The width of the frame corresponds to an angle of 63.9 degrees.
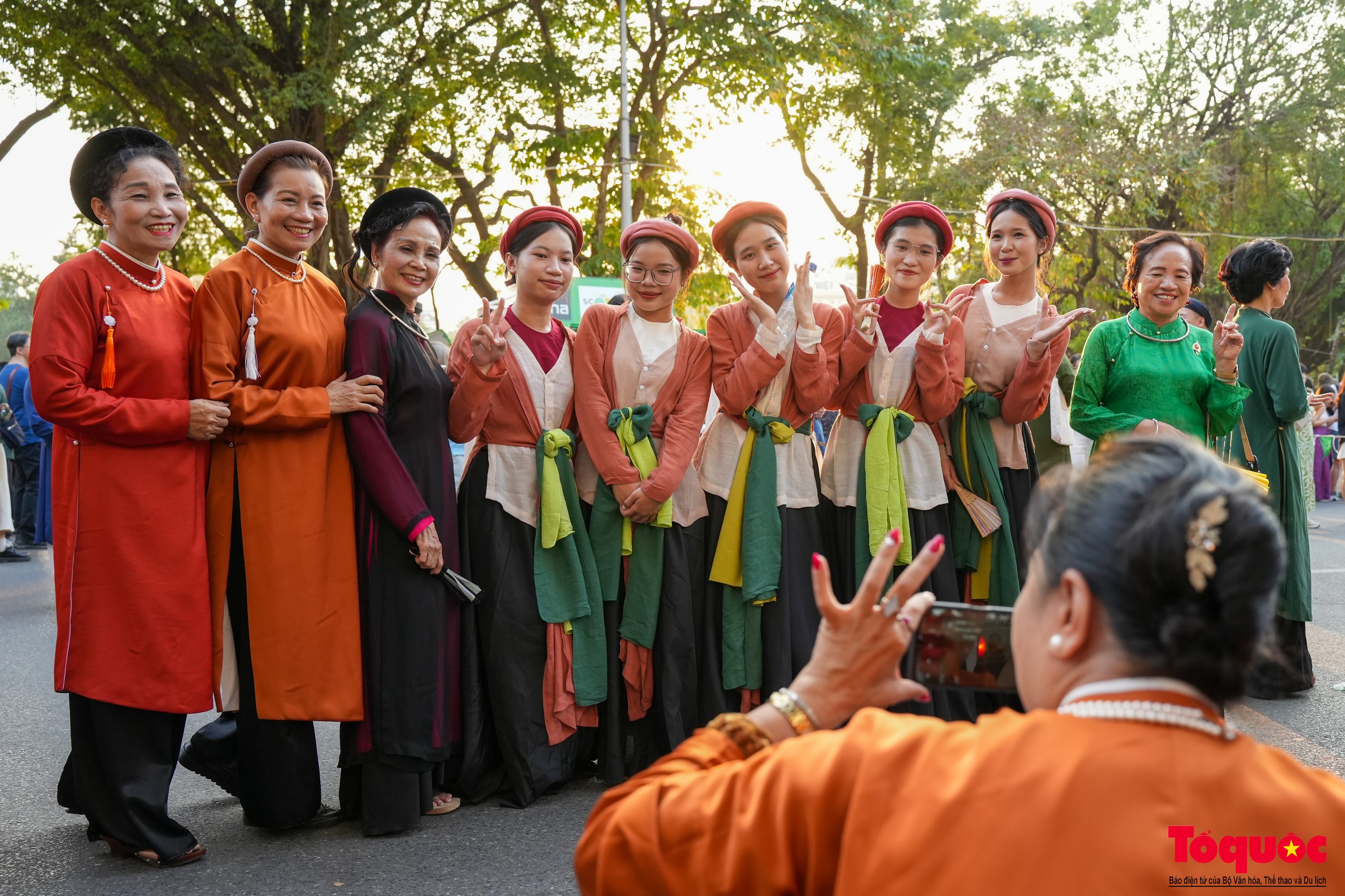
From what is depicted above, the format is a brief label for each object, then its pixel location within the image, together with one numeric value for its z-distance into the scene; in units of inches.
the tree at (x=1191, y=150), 689.0
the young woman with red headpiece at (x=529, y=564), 141.9
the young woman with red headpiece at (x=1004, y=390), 153.8
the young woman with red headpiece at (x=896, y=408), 149.3
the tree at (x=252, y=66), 466.3
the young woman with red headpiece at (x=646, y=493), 146.5
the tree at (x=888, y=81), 549.3
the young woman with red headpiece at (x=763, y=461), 145.9
